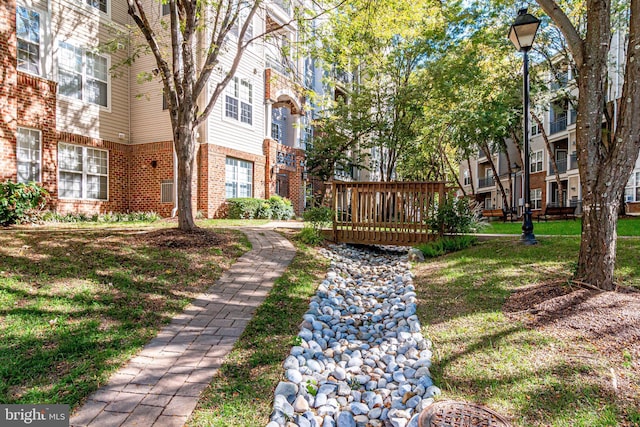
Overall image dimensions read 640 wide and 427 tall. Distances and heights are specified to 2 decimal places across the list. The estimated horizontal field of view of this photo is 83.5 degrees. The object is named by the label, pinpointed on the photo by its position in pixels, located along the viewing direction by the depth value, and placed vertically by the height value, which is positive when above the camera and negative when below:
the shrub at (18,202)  8.45 +0.15
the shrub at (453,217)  8.20 -0.18
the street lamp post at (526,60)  6.89 +3.05
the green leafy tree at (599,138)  3.95 +0.81
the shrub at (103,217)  10.65 -0.30
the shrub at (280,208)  15.65 +0.03
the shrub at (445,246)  7.70 -0.81
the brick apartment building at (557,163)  17.00 +3.67
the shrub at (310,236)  8.56 -0.68
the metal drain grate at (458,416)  2.37 -1.42
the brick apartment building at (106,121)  10.52 +3.09
